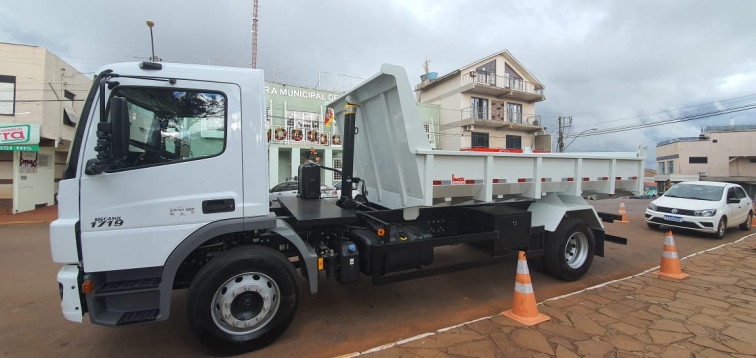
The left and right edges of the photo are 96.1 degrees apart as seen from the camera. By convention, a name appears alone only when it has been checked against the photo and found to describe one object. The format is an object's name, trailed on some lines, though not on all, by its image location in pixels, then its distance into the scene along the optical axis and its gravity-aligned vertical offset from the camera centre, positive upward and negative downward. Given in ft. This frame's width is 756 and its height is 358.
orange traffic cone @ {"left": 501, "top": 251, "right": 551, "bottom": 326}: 12.59 -4.60
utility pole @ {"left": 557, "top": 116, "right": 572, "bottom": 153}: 107.24 +13.42
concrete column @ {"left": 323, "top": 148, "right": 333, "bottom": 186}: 74.38 +3.92
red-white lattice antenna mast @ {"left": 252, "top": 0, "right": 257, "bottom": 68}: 73.31 +31.38
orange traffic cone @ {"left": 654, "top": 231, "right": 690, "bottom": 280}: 17.72 -4.32
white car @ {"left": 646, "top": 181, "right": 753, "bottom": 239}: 28.94 -2.43
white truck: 9.30 -1.28
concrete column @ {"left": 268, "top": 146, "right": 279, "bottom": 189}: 67.72 +2.62
